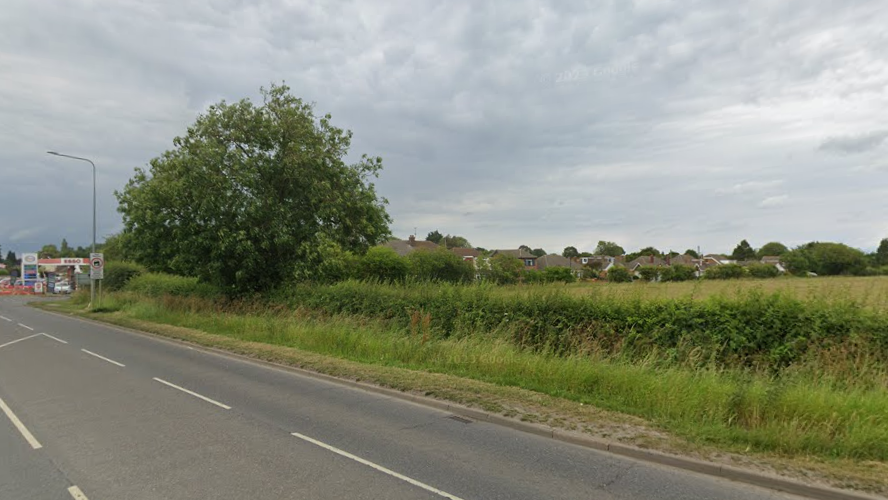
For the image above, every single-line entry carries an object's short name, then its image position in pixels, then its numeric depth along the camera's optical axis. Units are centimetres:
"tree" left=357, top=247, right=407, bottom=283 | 4094
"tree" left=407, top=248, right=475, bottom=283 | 5303
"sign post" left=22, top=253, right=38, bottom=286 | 7338
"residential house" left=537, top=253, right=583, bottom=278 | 10245
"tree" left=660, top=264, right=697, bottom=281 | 5225
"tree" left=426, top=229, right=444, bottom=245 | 16355
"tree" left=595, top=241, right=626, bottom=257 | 15012
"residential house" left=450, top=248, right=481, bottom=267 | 10451
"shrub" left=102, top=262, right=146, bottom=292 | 4232
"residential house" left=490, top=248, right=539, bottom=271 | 10856
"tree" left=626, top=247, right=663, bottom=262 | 13038
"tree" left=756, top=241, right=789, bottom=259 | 12812
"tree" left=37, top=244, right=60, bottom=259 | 13312
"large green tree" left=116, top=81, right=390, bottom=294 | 1986
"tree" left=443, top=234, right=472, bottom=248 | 14125
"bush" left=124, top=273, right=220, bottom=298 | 2712
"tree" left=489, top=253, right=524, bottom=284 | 5769
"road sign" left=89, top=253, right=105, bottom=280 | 2764
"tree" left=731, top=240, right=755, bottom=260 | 13062
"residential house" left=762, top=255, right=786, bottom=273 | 9908
